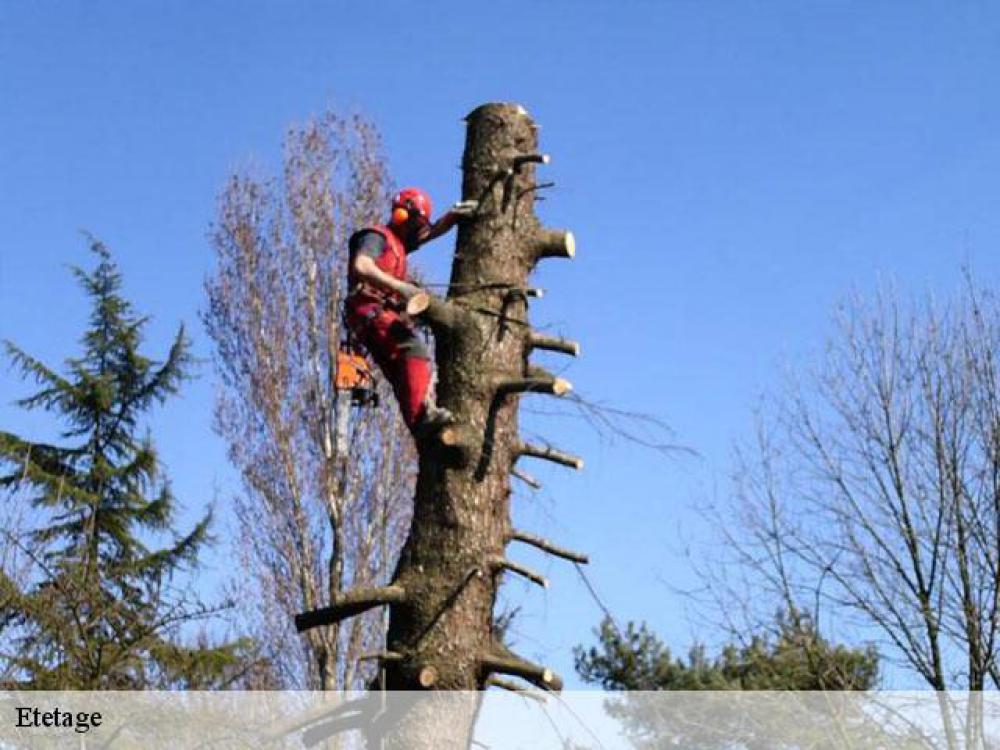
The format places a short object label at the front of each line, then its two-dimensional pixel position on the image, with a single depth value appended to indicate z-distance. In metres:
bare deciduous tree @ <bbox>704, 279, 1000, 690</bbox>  9.41
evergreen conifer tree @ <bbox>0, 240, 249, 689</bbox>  6.35
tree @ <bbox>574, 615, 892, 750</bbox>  9.62
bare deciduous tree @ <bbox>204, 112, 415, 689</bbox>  12.06
